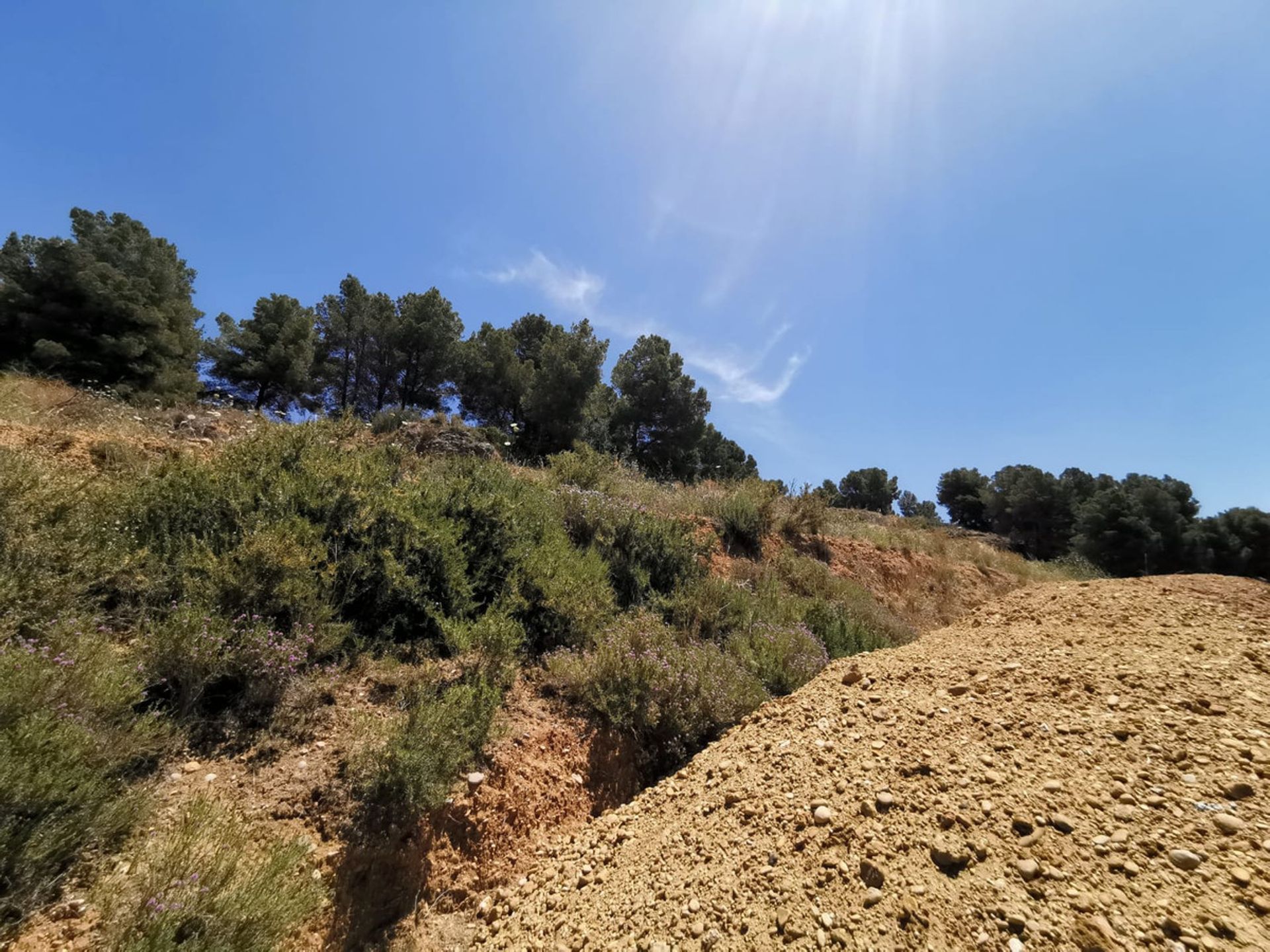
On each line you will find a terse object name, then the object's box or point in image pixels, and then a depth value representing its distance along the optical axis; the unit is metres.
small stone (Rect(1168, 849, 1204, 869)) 1.61
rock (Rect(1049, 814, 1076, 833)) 1.85
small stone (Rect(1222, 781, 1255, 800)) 1.84
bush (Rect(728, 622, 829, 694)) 4.25
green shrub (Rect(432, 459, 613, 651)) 4.32
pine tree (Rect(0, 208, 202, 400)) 12.49
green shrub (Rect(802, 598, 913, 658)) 5.50
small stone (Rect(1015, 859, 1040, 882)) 1.69
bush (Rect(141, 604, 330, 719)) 2.58
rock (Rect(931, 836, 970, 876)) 1.81
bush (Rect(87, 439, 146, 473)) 4.68
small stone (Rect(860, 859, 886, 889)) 1.85
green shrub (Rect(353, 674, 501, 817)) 2.42
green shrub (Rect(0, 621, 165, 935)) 1.64
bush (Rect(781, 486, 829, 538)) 9.55
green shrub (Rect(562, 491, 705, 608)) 5.66
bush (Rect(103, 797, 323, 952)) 1.58
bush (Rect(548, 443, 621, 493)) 7.94
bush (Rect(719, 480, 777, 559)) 8.47
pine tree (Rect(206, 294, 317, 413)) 19.80
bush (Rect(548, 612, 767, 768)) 3.57
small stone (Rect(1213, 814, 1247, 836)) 1.71
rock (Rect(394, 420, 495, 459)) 10.20
